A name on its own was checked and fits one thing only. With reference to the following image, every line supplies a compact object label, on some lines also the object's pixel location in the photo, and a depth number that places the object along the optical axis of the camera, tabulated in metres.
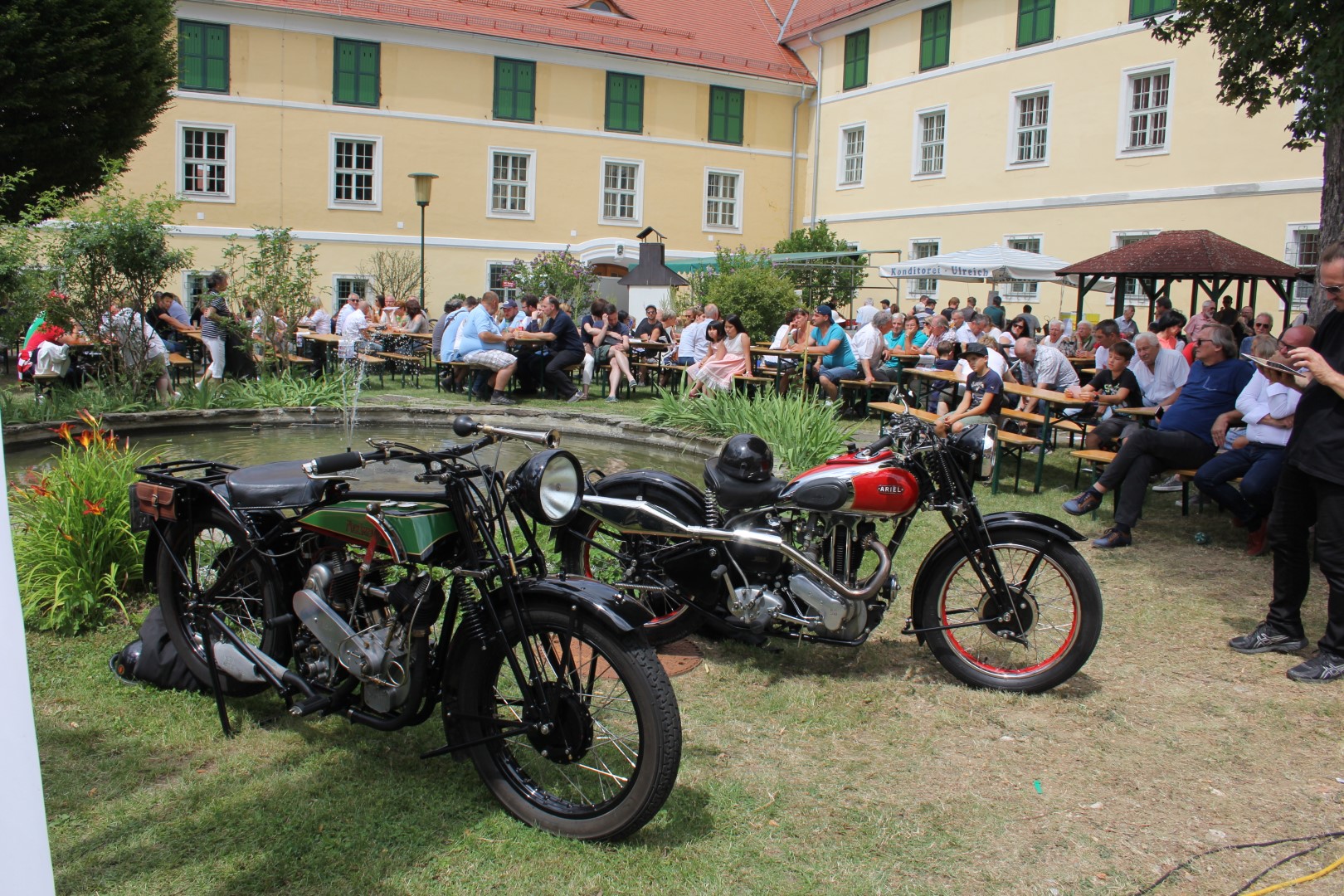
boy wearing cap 9.05
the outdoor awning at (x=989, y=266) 20.20
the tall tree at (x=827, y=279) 27.33
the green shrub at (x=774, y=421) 8.48
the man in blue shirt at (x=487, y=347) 14.02
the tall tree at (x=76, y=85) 14.07
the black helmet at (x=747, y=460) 4.62
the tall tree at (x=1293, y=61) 7.32
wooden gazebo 13.93
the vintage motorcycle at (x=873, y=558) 4.43
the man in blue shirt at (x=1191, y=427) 7.31
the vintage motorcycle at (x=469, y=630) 3.16
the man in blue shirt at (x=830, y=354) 12.91
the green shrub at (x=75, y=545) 4.98
